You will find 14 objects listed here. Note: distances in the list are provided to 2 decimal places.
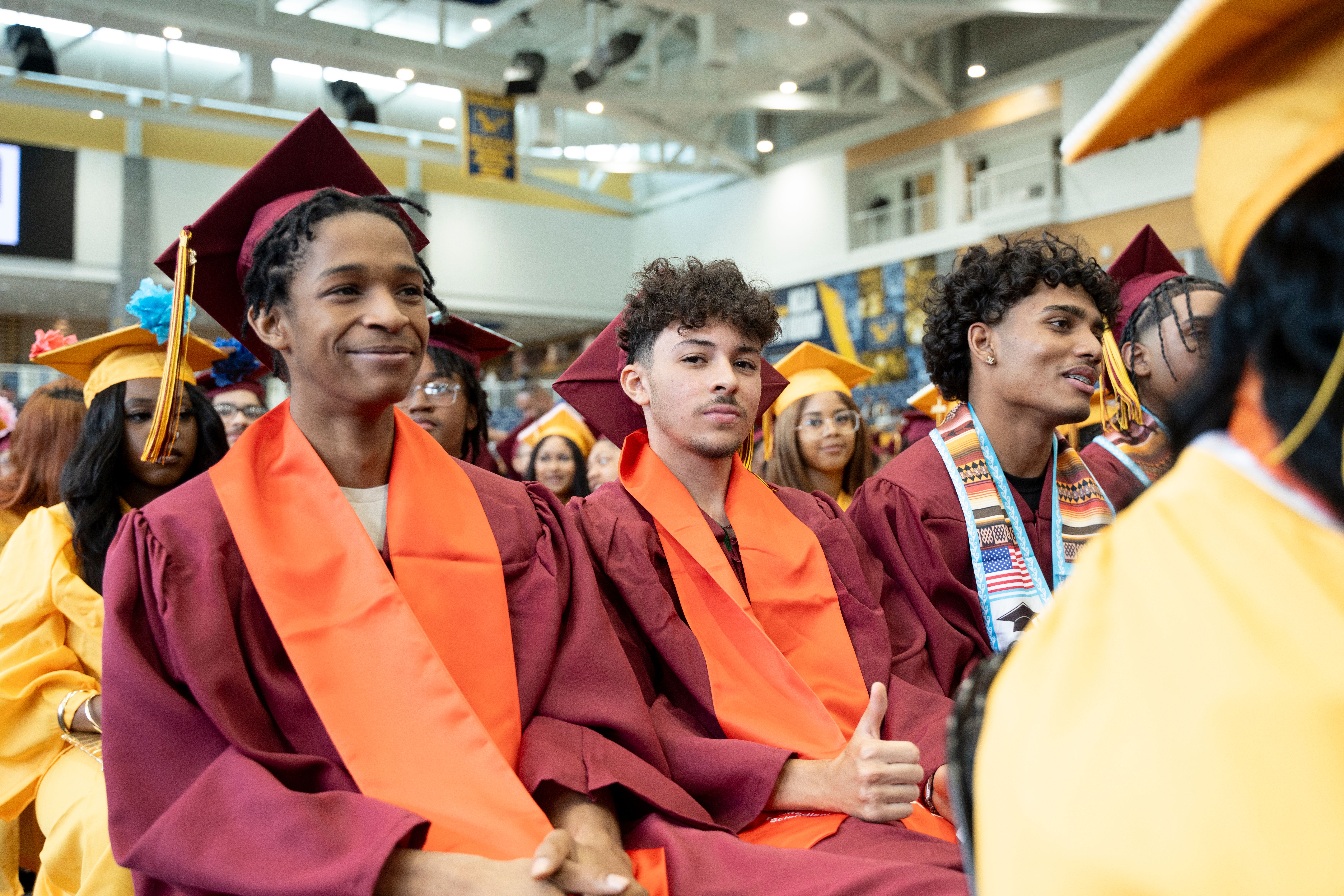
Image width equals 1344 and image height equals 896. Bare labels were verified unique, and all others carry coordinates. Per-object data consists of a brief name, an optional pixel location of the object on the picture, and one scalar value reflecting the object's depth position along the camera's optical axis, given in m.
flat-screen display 16.05
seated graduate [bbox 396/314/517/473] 3.98
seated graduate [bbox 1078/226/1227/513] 3.37
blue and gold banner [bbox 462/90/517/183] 14.01
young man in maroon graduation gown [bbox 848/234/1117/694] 2.70
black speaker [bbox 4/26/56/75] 13.70
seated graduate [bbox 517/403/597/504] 5.94
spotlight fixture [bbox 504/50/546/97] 14.01
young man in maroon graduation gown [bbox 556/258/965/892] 1.94
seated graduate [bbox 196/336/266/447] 3.94
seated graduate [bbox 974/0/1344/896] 0.73
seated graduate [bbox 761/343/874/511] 5.00
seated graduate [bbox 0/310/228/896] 2.54
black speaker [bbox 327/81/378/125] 15.48
